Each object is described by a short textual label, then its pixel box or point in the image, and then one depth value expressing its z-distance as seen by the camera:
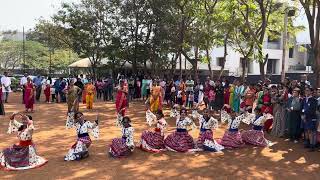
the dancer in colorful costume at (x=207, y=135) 7.15
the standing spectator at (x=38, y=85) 15.35
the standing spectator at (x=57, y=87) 15.17
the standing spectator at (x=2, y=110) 11.34
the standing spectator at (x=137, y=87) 16.25
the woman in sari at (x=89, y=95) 12.98
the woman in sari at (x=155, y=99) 10.93
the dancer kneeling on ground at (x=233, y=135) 7.37
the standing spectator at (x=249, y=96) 9.99
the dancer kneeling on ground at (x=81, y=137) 6.49
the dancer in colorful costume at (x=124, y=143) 6.68
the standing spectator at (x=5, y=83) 13.76
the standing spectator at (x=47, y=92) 15.26
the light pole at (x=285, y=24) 12.43
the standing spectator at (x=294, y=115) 8.00
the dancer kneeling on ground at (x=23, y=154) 6.02
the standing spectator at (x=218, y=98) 12.15
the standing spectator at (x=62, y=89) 15.10
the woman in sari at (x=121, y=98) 9.97
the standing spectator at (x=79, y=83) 14.31
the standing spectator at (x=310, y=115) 7.25
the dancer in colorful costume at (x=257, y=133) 7.64
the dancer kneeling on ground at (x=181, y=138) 7.07
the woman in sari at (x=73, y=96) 10.97
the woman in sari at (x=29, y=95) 11.96
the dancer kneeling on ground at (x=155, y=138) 7.08
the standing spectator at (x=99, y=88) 16.80
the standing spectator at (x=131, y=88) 16.32
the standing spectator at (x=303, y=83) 8.66
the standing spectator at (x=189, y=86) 13.14
